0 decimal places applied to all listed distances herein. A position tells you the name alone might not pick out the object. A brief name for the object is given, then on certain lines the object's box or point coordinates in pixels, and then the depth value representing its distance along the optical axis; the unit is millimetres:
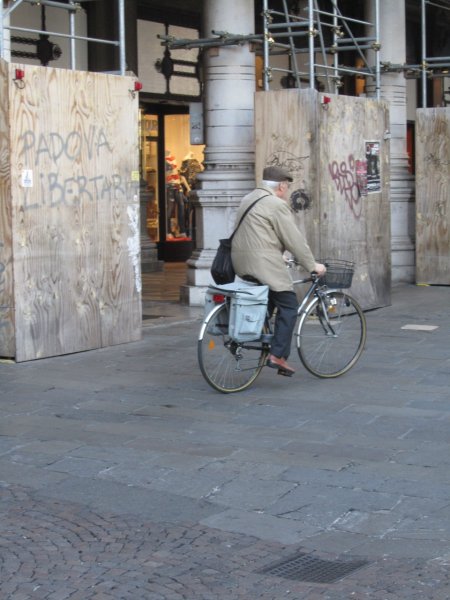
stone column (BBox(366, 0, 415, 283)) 17047
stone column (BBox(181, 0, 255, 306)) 14062
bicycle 8680
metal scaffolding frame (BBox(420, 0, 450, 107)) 16422
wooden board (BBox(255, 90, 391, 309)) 12500
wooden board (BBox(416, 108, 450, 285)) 16442
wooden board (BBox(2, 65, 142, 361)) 9969
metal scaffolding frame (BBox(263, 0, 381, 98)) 12836
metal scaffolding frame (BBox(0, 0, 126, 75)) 9797
